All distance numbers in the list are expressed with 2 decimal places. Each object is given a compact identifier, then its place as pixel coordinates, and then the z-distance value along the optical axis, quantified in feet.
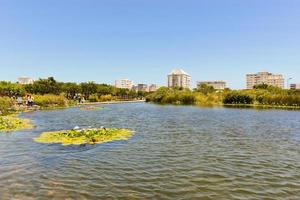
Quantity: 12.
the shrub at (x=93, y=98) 349.25
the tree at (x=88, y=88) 374.02
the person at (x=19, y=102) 206.02
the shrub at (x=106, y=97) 374.94
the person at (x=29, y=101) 199.13
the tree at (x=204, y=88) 384.60
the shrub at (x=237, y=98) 272.95
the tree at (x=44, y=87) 315.58
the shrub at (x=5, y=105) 150.80
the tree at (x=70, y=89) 352.16
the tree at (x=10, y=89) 280.51
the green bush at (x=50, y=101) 213.87
